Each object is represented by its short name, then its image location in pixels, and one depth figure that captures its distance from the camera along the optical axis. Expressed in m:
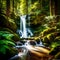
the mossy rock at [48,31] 5.63
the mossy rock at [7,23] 5.19
